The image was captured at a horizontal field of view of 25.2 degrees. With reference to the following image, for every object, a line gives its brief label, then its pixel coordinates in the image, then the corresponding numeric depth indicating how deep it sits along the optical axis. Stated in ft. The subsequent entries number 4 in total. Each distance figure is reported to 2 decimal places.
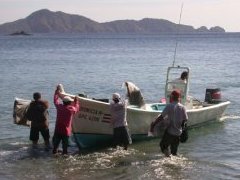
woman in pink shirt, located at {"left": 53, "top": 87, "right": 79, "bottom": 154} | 41.52
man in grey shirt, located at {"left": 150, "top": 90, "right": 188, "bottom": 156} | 38.93
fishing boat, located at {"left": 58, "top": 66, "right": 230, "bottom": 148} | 45.39
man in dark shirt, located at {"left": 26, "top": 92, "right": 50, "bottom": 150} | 44.37
